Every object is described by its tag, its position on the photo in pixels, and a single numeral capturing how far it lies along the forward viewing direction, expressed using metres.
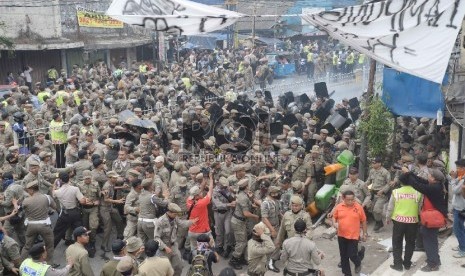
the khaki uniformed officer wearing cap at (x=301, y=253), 6.90
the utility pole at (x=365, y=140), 11.09
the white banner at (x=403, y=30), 9.14
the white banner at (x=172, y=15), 11.30
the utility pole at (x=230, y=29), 33.88
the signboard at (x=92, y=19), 25.70
